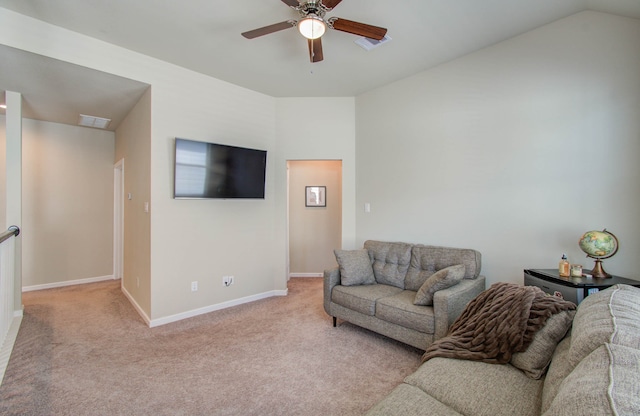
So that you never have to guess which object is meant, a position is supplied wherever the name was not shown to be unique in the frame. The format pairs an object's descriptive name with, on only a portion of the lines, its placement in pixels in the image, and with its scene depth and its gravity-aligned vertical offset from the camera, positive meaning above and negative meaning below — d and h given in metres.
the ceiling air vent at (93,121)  4.38 +1.31
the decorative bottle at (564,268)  2.25 -0.46
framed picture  5.46 +0.21
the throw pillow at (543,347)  1.45 -0.69
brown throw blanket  1.53 -0.65
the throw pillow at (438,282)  2.48 -0.63
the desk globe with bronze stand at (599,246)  2.14 -0.28
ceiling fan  2.07 +1.33
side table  2.03 -0.54
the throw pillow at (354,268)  3.19 -0.67
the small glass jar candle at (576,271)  2.19 -0.47
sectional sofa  0.76 -0.64
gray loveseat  2.41 -0.78
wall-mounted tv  3.34 +0.44
